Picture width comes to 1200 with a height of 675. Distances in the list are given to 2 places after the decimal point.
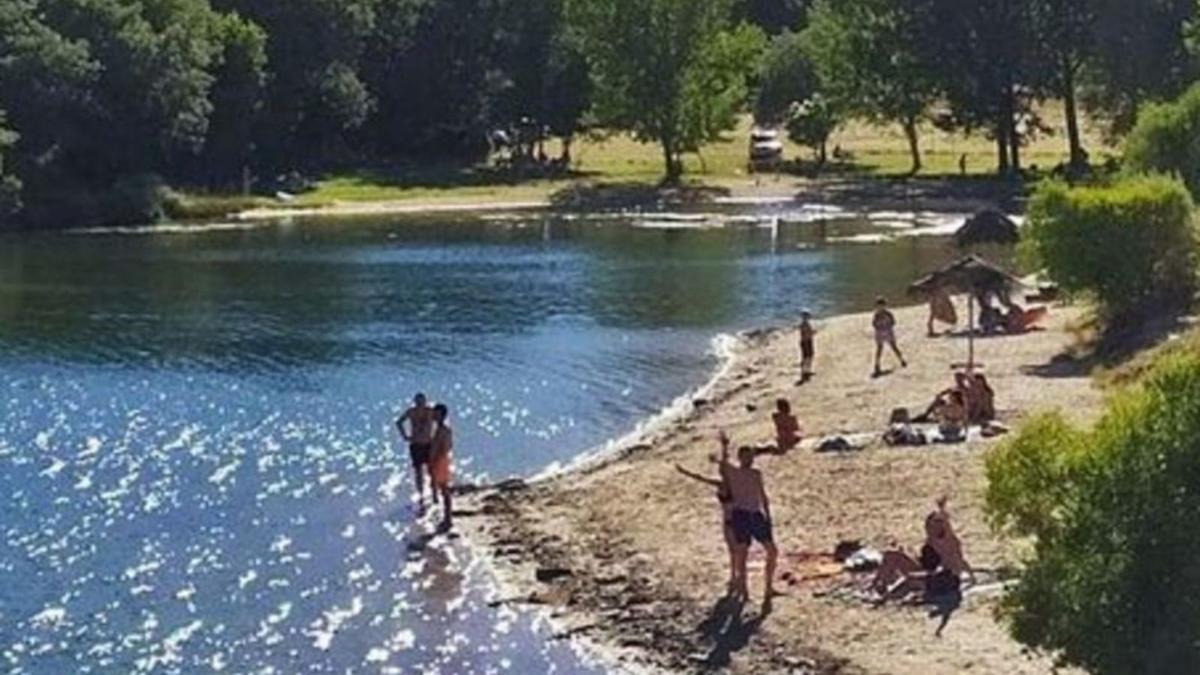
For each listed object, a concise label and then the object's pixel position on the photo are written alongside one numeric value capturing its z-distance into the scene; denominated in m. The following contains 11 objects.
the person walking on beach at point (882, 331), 52.74
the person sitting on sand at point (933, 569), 30.48
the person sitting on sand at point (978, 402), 42.84
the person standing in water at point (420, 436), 40.53
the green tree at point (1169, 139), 74.62
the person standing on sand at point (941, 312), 58.34
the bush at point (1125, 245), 52.03
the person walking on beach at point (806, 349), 53.44
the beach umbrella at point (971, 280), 56.25
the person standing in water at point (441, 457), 39.69
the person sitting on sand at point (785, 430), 42.66
